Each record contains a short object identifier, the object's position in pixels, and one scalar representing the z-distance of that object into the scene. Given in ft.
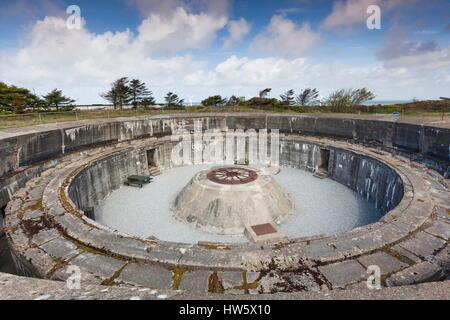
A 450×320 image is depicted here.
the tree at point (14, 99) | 94.07
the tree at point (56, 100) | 116.98
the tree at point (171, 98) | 166.91
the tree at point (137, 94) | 146.82
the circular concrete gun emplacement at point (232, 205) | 19.34
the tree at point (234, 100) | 155.12
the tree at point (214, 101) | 158.57
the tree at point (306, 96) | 168.35
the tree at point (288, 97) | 166.64
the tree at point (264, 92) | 163.94
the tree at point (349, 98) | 127.85
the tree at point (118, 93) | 139.23
